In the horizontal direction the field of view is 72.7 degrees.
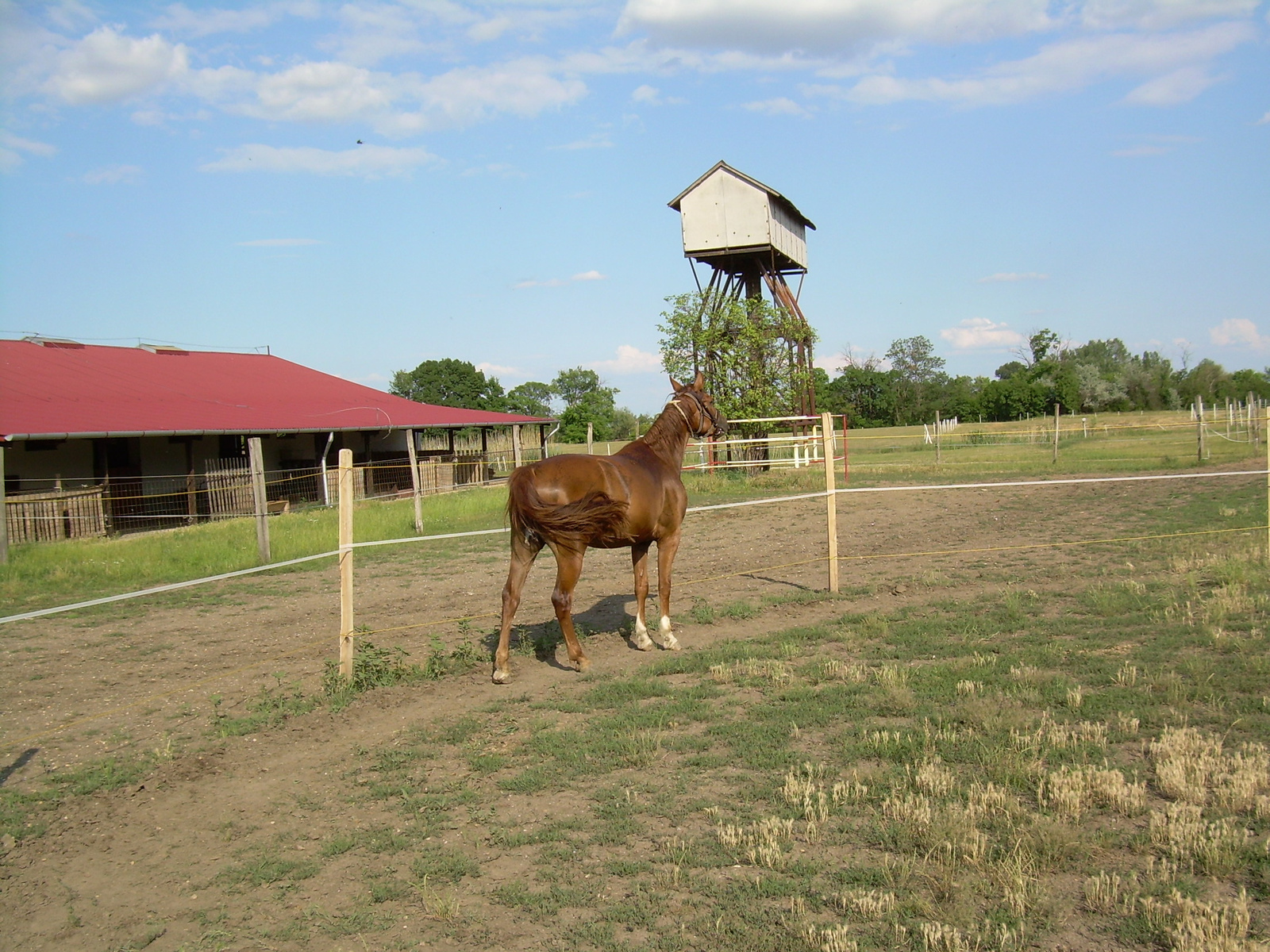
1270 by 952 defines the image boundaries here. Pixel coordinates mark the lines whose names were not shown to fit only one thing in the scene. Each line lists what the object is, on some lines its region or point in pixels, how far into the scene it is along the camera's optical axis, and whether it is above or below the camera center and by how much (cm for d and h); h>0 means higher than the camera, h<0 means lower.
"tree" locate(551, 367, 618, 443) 5853 +311
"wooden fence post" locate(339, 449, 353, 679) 677 -94
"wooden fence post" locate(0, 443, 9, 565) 1299 -99
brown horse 683 -59
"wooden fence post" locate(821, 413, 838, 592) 923 -96
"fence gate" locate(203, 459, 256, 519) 2041 -79
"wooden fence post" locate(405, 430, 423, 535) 1655 -89
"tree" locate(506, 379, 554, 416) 7038 +432
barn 1744 +75
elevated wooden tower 2689 +647
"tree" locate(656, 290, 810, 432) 2519 +238
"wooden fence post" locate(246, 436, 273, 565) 1347 -62
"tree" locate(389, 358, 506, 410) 6681 +500
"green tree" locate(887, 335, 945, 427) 9573 +734
